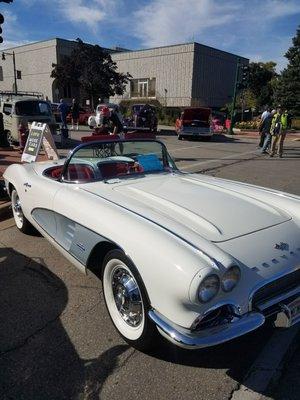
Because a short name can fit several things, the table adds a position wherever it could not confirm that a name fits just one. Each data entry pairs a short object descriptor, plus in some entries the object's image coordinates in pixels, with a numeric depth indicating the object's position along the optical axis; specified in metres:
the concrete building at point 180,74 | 36.19
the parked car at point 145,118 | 21.02
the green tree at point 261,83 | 41.91
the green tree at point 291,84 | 31.70
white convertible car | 2.30
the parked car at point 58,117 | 21.14
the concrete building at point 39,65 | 42.09
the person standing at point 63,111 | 18.03
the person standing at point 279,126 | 13.09
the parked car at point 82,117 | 26.98
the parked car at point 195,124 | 19.59
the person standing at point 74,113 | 23.93
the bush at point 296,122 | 31.50
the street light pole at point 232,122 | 23.92
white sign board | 7.87
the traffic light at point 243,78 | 22.88
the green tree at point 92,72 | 31.47
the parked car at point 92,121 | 22.50
